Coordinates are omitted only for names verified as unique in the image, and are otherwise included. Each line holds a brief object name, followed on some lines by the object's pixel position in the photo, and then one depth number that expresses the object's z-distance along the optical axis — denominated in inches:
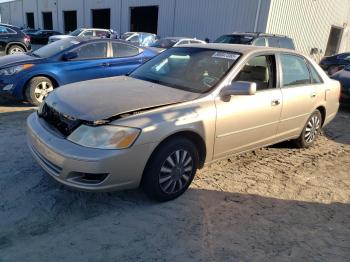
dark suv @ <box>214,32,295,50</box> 467.5
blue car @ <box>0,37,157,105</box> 268.1
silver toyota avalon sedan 125.0
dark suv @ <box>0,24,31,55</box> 524.1
